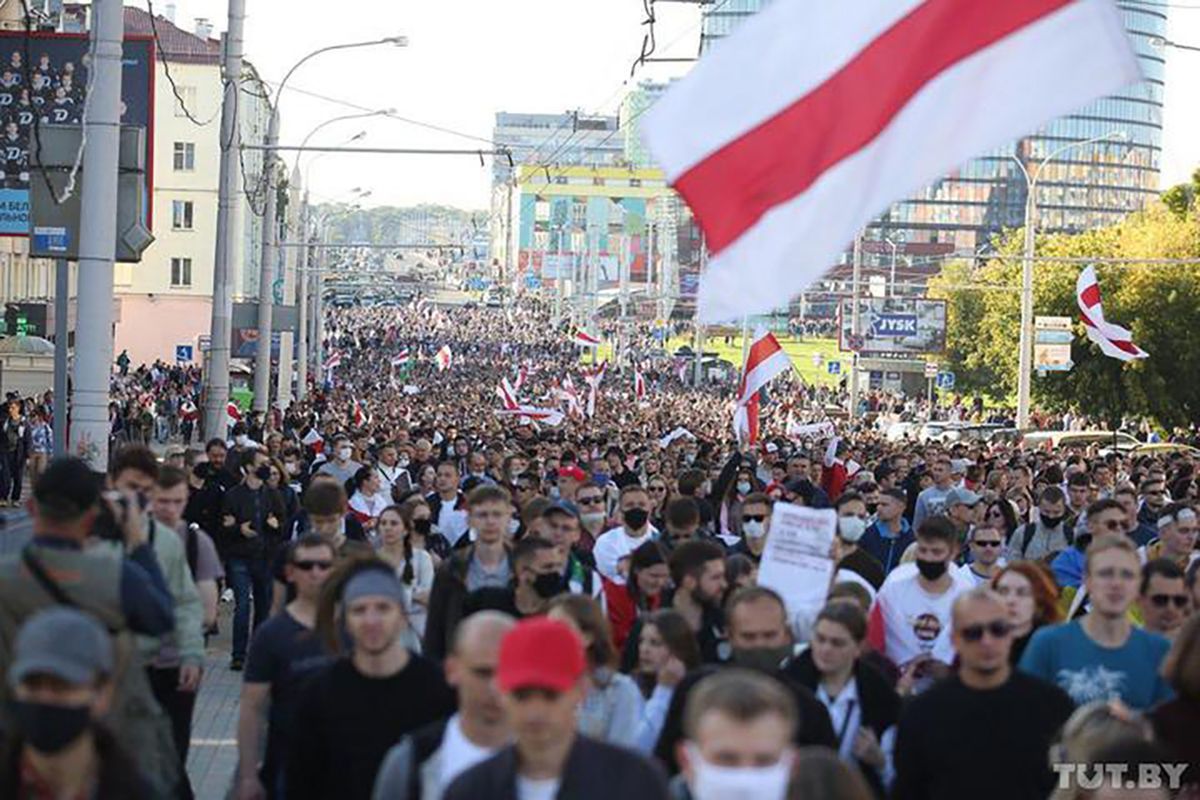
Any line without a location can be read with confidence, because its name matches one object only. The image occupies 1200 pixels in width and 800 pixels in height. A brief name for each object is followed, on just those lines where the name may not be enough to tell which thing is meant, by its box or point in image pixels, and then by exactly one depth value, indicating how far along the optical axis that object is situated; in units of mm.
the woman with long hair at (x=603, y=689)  8102
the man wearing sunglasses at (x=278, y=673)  8688
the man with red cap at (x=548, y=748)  5777
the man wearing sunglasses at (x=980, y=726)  7672
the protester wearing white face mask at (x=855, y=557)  12672
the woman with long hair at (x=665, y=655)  8797
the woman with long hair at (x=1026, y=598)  9617
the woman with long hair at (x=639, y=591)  11648
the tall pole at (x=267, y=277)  38094
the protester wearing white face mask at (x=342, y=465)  21009
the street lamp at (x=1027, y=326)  53094
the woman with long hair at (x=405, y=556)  12203
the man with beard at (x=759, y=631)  8719
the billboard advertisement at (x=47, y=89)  30281
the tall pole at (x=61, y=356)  18734
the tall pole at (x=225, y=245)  27734
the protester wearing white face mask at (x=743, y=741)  5410
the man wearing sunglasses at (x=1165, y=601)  9531
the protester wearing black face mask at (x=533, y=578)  10430
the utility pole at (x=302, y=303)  65438
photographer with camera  7621
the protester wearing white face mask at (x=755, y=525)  14203
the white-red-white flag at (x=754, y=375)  25219
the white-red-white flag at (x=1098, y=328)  40281
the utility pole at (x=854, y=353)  61947
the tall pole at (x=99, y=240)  17078
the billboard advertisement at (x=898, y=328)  76375
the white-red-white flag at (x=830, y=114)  7312
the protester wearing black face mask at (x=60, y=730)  6031
